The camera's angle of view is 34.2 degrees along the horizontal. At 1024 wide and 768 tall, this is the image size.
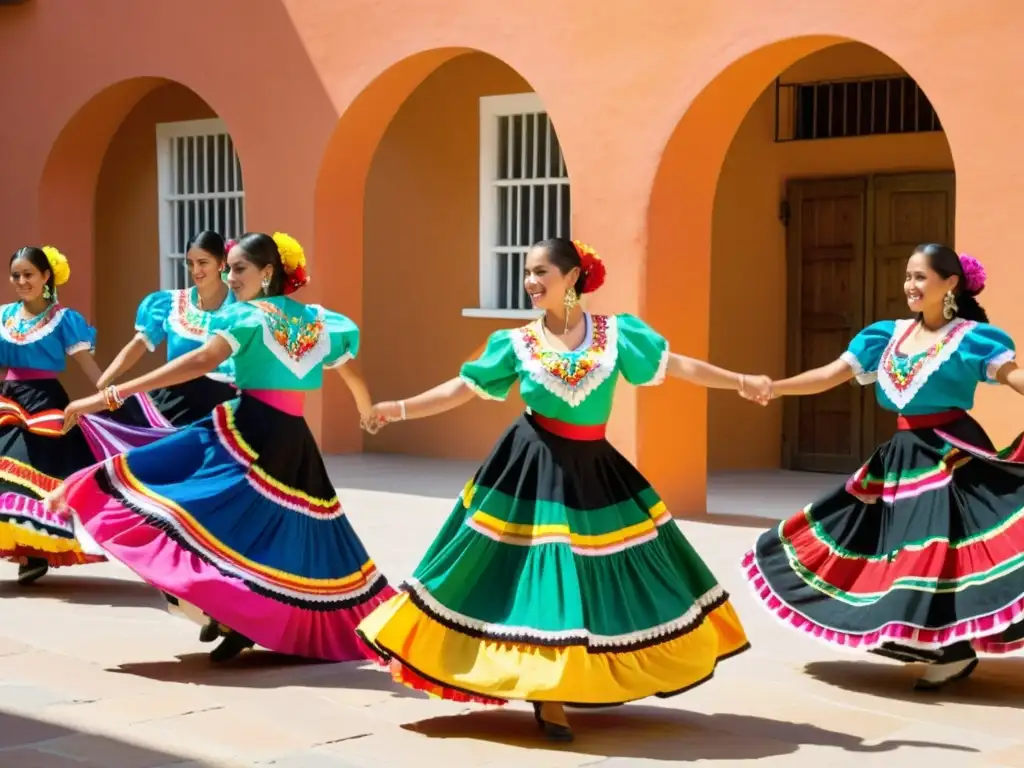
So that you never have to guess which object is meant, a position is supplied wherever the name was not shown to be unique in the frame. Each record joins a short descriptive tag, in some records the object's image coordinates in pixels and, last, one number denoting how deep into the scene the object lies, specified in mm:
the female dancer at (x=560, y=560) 4902
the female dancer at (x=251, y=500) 5863
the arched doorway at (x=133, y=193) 14586
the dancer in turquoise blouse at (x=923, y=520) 5598
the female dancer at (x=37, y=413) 7383
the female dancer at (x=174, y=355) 7672
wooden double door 11820
